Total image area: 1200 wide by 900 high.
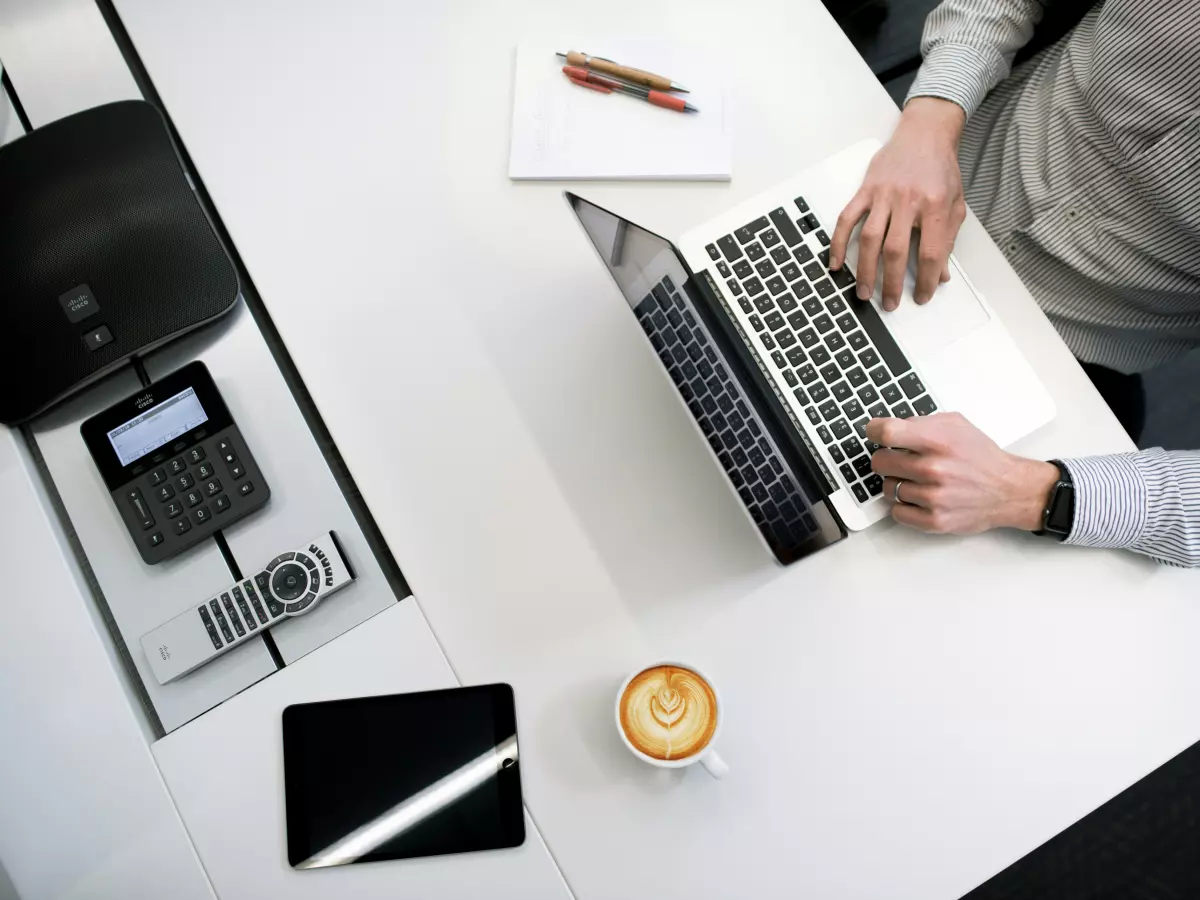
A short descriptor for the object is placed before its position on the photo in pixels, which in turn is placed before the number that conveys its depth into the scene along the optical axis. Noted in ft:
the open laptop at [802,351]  2.30
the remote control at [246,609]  2.62
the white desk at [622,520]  2.44
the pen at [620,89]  2.85
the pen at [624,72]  2.86
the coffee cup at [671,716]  2.31
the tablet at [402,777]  2.47
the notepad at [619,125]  2.84
